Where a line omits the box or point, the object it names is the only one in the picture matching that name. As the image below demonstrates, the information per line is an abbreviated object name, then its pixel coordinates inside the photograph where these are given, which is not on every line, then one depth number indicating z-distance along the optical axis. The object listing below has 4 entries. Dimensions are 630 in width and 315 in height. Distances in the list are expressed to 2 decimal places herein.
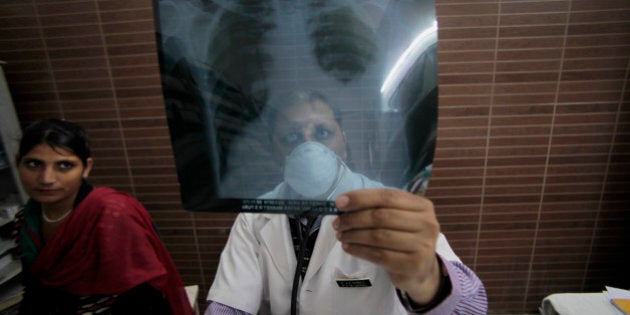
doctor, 0.44
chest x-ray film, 0.42
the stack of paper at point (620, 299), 0.95
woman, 1.02
